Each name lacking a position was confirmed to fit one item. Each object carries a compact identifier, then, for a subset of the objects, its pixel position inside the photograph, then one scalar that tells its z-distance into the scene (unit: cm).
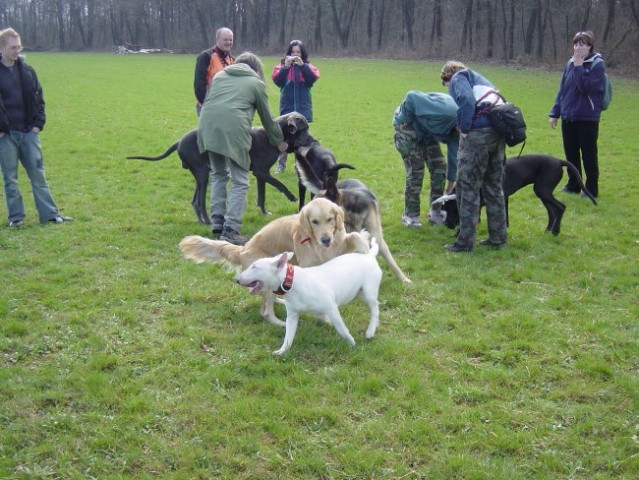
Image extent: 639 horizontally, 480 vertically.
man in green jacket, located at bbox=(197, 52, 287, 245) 705
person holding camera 1055
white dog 455
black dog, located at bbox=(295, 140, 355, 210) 735
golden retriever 531
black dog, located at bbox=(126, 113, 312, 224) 823
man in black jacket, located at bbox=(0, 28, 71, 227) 742
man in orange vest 919
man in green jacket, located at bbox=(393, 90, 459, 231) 758
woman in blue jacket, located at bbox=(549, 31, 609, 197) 891
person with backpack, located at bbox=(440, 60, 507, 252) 660
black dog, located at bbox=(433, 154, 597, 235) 770
